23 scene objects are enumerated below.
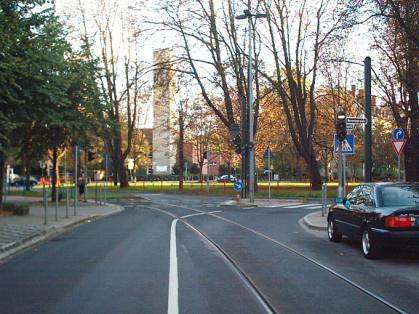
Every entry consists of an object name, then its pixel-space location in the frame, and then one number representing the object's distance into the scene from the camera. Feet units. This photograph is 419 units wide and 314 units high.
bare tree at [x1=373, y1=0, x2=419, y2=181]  55.72
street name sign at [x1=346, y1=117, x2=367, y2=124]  59.33
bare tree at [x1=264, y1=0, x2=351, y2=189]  126.82
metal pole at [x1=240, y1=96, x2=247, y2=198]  108.34
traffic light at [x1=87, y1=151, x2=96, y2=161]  102.39
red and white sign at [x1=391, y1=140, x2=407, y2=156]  54.20
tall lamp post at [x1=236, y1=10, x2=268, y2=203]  99.35
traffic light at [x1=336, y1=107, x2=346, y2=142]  59.41
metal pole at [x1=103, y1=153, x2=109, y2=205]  103.64
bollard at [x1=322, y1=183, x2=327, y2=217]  65.87
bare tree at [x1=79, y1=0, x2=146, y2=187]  170.91
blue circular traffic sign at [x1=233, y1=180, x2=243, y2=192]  108.47
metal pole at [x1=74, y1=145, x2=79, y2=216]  80.97
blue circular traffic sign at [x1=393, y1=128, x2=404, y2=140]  55.06
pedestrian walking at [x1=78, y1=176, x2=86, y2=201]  119.06
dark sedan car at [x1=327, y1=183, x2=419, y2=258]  33.12
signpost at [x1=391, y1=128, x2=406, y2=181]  54.29
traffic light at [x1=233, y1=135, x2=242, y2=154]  116.67
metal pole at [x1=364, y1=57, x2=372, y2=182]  58.70
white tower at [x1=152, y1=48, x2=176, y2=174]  131.03
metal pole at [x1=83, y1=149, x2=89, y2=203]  101.75
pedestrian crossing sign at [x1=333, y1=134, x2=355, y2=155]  60.85
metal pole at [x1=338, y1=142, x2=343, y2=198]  59.13
